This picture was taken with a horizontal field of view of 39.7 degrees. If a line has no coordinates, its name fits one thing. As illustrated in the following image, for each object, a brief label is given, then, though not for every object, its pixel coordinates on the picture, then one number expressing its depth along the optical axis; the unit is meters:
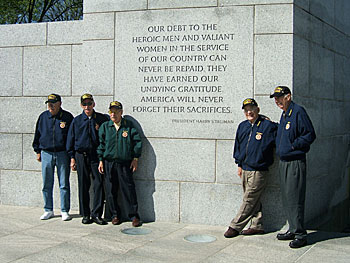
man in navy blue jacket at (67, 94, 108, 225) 7.82
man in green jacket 7.65
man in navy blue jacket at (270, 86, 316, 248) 6.45
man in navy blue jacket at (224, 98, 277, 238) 6.96
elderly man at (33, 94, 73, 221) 8.06
